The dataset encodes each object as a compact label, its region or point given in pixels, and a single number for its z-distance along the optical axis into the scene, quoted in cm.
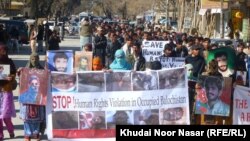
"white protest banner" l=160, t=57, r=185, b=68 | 1584
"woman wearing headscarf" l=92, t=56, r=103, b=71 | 1325
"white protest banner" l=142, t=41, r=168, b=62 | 1994
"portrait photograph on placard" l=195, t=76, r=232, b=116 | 1095
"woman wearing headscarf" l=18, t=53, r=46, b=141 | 1144
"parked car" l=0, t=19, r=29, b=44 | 4153
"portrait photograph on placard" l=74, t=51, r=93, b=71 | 1427
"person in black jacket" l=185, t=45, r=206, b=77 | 1295
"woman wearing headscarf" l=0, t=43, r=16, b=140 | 1166
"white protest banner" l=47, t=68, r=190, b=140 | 1061
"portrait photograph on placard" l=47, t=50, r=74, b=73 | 1291
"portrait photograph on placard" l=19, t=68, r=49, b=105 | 1095
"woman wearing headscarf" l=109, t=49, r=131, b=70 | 1281
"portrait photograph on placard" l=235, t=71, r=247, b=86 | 1298
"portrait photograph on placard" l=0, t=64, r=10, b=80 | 1155
